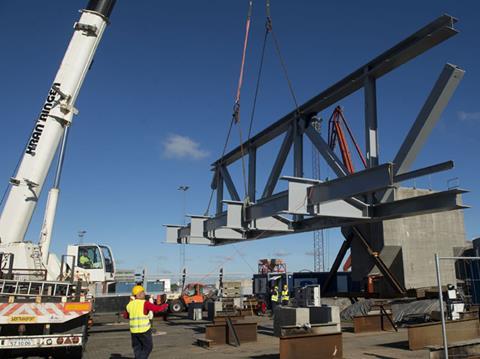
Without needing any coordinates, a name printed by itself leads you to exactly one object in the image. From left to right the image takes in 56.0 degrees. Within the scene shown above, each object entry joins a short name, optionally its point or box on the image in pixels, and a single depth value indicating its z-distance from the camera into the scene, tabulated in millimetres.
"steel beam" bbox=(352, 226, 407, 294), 22672
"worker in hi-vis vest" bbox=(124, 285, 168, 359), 7699
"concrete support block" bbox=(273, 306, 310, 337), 13052
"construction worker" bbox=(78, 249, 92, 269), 16920
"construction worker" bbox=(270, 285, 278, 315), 22781
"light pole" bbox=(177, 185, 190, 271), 40856
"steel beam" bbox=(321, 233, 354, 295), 27000
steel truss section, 7941
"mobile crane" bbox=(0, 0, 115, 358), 8273
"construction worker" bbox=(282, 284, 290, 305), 19791
